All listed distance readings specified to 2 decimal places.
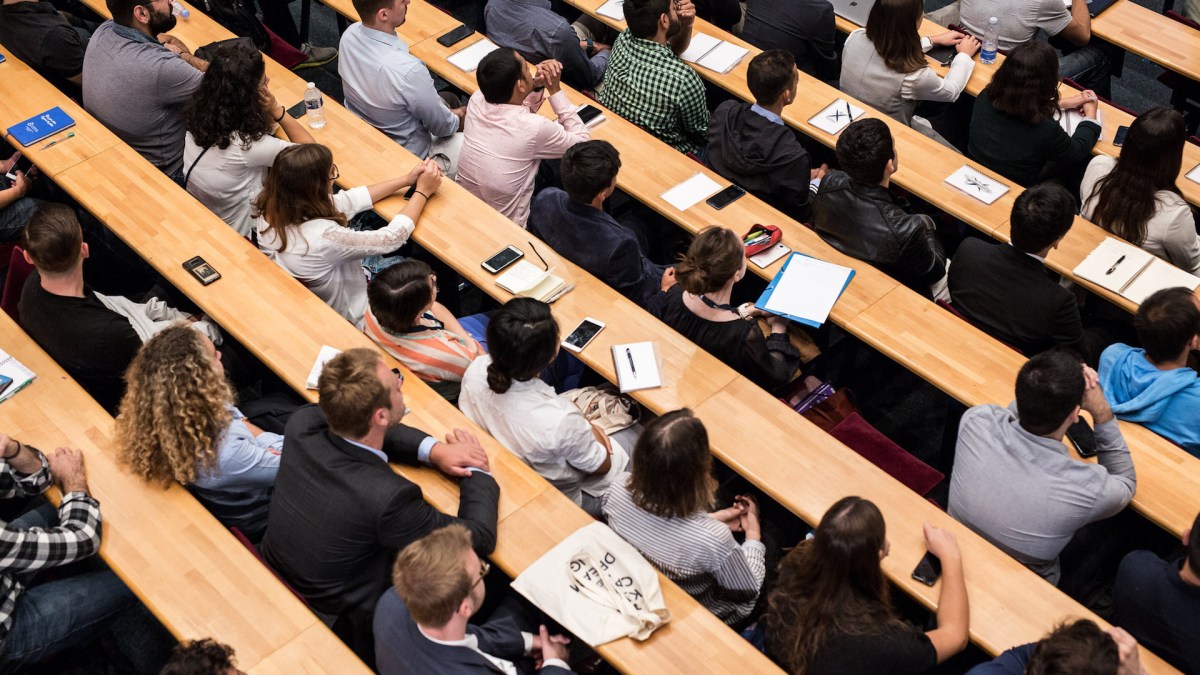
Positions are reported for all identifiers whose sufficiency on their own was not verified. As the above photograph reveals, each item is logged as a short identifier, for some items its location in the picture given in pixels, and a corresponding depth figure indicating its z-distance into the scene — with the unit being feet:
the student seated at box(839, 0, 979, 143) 20.18
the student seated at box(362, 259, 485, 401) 14.82
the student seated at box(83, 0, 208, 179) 19.29
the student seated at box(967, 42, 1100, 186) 18.49
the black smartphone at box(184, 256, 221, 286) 16.66
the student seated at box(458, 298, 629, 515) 13.60
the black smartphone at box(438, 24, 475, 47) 22.27
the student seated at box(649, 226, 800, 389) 15.24
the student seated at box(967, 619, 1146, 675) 10.32
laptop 23.48
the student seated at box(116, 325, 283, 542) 13.16
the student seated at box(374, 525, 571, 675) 11.02
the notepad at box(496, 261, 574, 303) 16.48
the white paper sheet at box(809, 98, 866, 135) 20.08
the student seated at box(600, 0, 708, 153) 20.20
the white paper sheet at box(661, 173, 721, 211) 18.33
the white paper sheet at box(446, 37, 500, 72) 21.68
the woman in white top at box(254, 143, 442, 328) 16.29
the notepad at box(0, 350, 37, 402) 15.06
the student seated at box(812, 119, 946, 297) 16.88
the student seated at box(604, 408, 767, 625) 12.34
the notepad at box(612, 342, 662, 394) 15.25
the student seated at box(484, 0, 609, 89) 22.03
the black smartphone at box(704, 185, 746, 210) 18.26
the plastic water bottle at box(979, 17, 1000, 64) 21.65
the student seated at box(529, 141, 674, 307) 16.92
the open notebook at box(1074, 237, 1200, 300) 16.33
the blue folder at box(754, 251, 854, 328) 15.92
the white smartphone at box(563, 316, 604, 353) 15.80
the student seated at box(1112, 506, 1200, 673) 11.84
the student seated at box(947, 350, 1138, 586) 13.00
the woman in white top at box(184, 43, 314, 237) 17.85
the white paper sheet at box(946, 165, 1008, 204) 18.33
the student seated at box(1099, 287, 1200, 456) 14.20
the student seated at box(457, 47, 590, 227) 18.61
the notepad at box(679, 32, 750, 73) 21.70
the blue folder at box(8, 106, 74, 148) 19.29
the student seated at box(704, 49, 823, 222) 18.62
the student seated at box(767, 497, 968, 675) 11.28
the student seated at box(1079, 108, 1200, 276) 16.72
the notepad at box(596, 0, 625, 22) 23.33
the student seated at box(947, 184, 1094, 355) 15.48
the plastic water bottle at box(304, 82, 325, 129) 19.86
